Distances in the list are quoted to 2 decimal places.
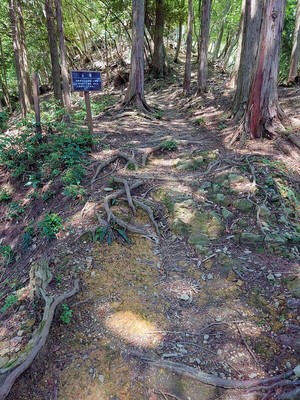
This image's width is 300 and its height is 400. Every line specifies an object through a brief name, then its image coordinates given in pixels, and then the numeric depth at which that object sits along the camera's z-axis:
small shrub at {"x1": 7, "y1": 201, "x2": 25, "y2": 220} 5.21
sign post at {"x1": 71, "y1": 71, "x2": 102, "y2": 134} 5.41
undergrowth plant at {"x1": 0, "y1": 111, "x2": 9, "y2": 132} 10.72
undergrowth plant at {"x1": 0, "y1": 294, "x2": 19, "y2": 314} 2.98
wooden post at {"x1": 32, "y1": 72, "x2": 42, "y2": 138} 6.30
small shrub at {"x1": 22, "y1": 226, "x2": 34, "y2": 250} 4.21
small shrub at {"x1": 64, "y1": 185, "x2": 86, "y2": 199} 4.65
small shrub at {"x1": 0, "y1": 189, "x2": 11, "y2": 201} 5.86
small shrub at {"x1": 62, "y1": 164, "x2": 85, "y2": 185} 5.07
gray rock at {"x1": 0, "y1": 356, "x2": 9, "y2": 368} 2.29
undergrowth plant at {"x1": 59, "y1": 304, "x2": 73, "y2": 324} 2.64
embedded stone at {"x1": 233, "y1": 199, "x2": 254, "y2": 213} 4.07
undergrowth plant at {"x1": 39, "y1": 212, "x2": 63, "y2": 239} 3.90
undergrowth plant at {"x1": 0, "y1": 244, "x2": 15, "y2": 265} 4.19
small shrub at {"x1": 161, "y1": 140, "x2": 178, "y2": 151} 6.32
